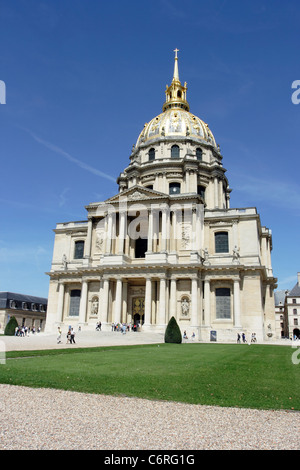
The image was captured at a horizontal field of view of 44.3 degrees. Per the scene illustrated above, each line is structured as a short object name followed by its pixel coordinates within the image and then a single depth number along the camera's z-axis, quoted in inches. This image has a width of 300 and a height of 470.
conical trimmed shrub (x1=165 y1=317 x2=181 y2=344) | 1296.8
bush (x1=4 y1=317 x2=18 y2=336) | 1485.0
